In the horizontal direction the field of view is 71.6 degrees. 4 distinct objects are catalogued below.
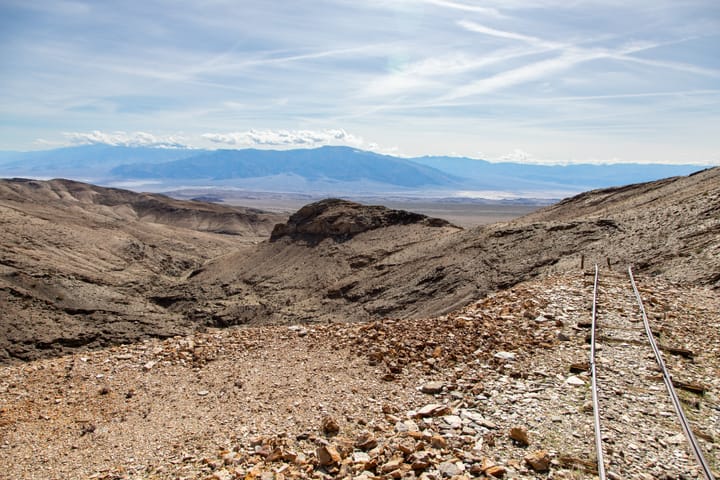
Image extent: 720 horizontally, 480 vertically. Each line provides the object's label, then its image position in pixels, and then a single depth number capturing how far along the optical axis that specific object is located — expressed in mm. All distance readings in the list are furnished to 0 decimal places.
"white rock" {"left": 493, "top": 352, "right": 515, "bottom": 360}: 7410
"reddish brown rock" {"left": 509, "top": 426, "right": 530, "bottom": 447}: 5292
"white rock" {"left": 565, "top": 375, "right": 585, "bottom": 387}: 6504
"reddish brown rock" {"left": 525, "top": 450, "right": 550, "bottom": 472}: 4859
